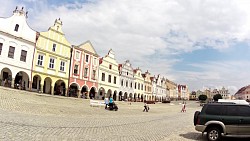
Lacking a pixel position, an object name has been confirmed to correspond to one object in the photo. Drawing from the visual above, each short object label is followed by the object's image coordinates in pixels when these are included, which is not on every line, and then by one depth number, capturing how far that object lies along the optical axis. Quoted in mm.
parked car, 8450
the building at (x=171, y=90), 76857
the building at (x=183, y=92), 94643
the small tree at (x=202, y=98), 71736
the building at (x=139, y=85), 49397
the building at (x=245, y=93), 118481
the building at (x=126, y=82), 43721
